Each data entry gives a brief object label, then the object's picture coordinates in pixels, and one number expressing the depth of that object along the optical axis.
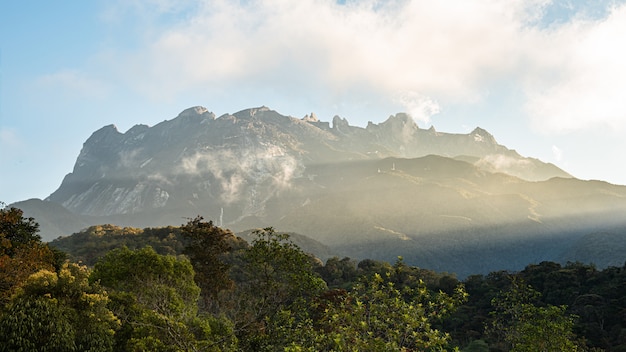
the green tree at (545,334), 31.23
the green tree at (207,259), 47.91
